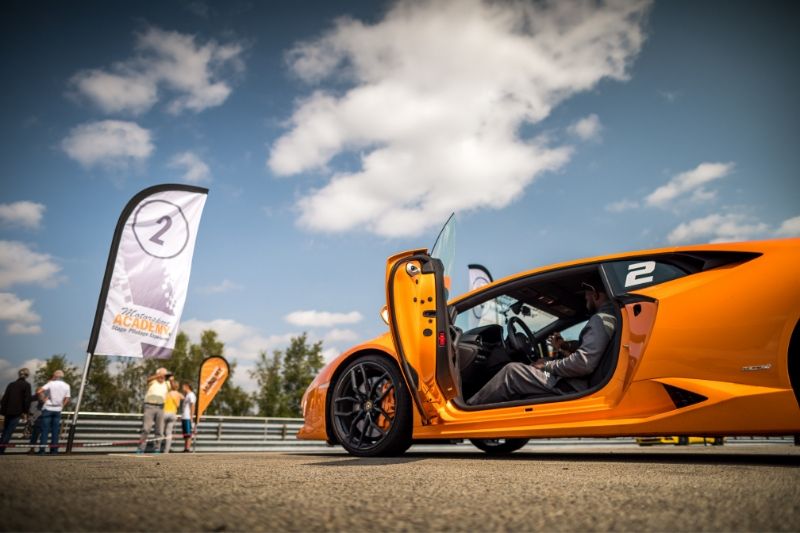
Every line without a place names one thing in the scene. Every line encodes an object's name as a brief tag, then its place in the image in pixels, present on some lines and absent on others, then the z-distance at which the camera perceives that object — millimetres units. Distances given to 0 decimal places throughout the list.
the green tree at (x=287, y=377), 43812
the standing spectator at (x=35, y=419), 9859
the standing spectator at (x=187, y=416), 11609
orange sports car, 2779
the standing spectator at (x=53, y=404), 9023
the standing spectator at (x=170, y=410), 10344
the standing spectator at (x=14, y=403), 9133
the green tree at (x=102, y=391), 48375
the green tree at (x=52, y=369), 50219
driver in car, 3461
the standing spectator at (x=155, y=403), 9484
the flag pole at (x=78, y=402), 6758
